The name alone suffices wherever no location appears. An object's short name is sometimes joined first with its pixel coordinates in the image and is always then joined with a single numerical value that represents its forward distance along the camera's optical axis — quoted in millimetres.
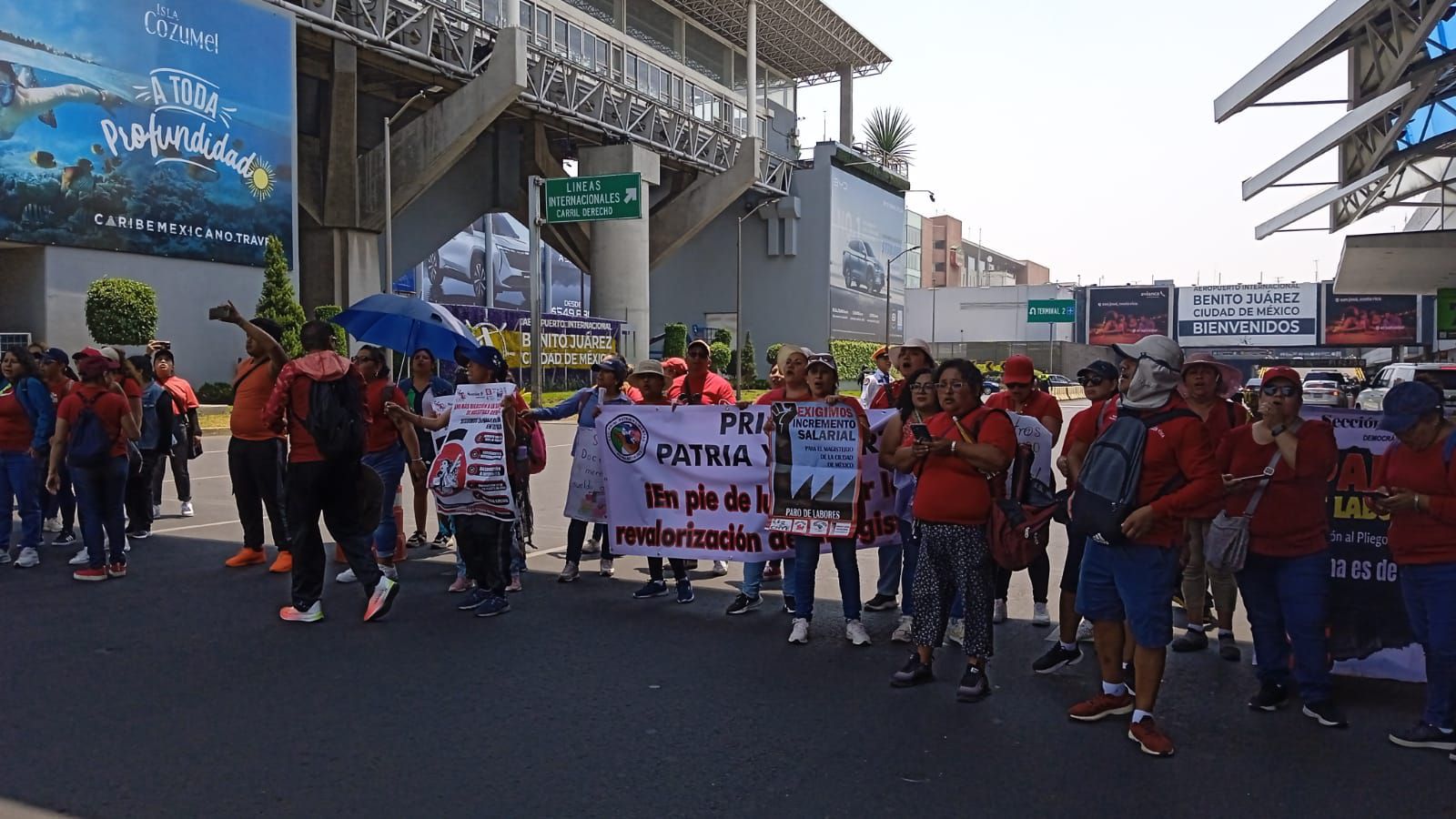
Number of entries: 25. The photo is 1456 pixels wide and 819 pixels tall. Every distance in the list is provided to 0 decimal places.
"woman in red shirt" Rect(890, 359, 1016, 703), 5367
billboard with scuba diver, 24672
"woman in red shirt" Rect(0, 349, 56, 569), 8586
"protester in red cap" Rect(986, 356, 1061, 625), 7070
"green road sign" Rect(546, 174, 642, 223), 30691
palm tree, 66000
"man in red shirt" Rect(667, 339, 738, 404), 8492
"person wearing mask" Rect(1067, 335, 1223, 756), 4625
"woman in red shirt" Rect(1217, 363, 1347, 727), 5188
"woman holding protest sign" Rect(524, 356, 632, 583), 8344
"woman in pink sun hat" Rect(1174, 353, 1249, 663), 5508
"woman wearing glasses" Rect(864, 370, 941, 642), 5791
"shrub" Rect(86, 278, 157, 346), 25422
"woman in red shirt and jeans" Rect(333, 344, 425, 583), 7926
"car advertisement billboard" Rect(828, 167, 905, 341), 59062
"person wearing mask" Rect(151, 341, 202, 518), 10797
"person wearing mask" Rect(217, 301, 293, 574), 8141
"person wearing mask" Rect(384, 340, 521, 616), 7230
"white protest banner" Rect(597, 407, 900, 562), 7539
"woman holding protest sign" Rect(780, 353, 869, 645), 6578
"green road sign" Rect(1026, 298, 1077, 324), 81250
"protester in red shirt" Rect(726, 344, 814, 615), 6973
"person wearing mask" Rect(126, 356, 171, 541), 10055
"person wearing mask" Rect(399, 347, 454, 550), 9102
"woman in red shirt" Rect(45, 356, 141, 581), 8102
